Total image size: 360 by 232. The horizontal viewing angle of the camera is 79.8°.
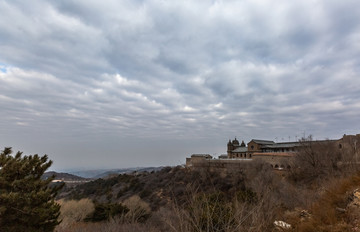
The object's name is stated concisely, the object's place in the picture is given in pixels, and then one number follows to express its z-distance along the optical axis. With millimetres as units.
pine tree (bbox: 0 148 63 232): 12297
